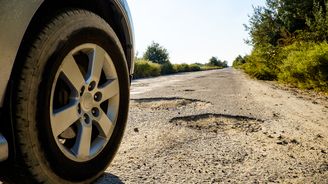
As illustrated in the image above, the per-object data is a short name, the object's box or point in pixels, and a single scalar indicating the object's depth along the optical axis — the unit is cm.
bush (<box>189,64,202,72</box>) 5746
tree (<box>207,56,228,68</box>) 10806
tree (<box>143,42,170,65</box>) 5718
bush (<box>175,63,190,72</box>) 4638
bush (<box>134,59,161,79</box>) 2468
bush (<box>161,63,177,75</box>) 3759
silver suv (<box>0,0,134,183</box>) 113
